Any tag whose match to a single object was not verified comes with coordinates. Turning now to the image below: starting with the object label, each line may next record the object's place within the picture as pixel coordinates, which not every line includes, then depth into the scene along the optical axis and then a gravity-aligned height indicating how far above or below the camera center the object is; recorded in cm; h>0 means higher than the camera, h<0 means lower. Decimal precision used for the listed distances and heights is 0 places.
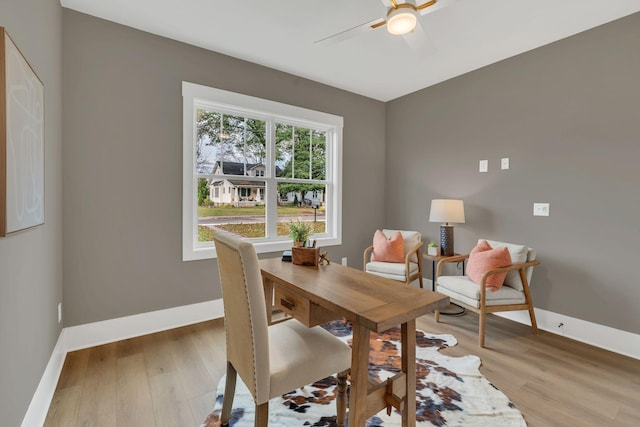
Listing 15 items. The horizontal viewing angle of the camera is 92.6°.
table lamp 347 -9
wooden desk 124 -43
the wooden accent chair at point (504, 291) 270 -76
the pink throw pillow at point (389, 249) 373 -50
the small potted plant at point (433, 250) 352 -48
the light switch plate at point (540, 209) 303 +0
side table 339 -88
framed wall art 118 +29
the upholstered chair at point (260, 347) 126 -66
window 310 +44
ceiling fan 176 +114
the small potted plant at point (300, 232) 204 -16
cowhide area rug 172 -119
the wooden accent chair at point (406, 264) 347 -67
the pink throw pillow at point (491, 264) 277 -51
